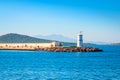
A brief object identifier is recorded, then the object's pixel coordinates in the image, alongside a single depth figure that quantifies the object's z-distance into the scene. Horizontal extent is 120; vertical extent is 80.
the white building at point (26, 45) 133.75
